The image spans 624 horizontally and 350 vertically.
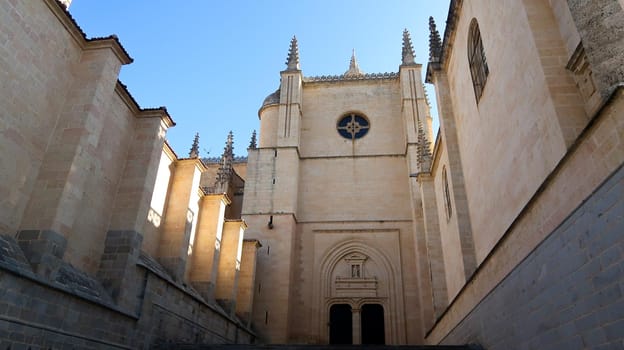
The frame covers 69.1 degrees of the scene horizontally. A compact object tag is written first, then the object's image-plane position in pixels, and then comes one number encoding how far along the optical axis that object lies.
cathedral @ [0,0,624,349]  4.93
